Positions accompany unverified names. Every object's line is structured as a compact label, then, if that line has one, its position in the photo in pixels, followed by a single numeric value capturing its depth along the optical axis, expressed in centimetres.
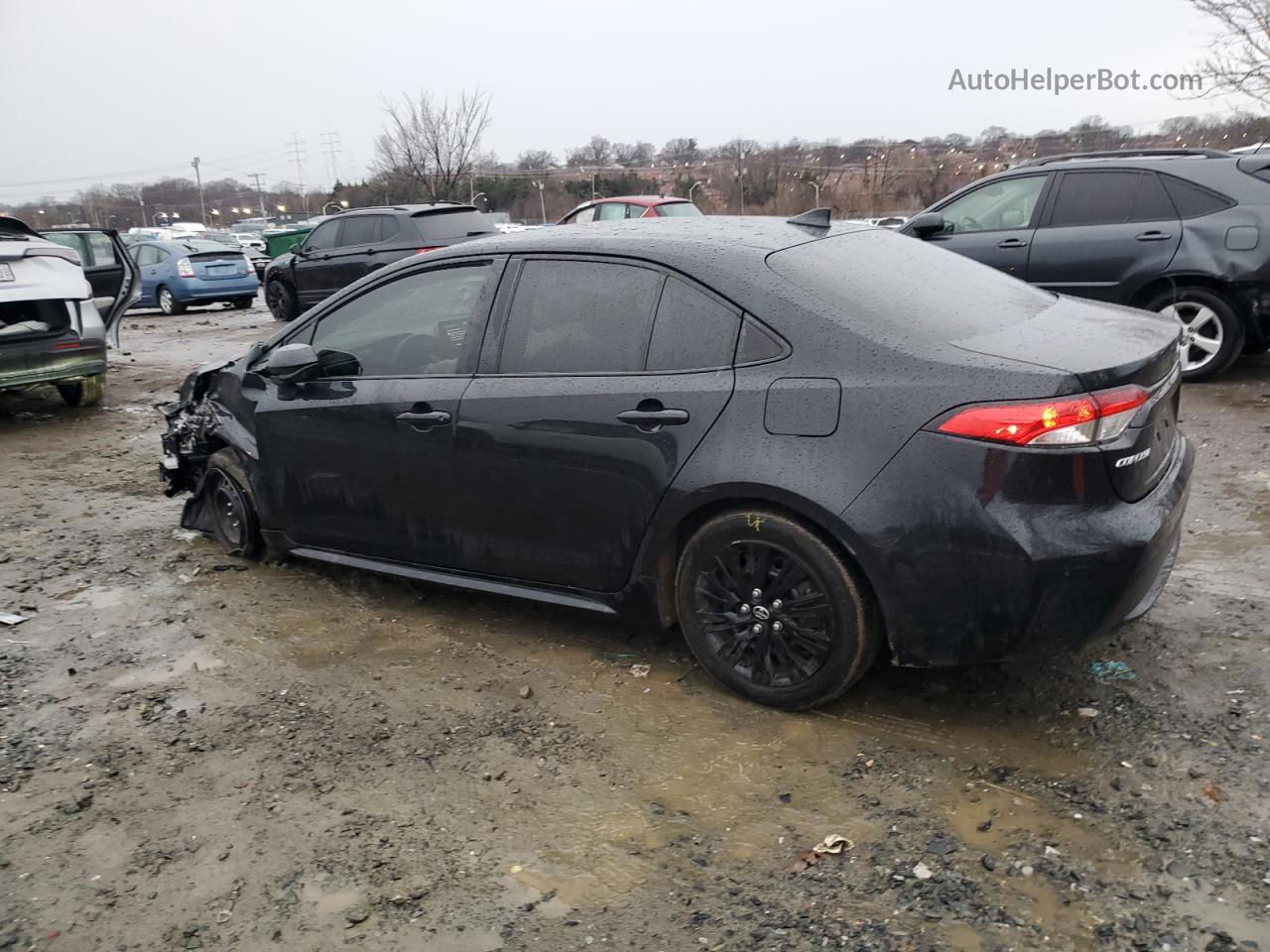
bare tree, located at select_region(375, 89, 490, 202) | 3356
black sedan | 290
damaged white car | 802
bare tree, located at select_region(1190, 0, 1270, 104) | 1414
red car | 1494
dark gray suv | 725
